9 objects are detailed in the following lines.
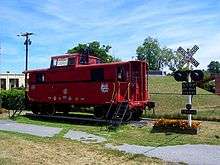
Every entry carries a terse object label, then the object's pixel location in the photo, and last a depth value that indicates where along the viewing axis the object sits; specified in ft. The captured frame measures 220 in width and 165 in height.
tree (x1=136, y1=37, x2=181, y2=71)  226.91
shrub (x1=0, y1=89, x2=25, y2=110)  52.94
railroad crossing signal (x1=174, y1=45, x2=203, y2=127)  29.76
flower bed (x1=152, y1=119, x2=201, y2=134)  28.53
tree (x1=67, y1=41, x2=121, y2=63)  170.35
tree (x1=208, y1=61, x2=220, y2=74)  272.82
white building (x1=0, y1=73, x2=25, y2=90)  151.99
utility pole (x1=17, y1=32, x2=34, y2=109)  100.80
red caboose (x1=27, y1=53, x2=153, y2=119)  38.18
